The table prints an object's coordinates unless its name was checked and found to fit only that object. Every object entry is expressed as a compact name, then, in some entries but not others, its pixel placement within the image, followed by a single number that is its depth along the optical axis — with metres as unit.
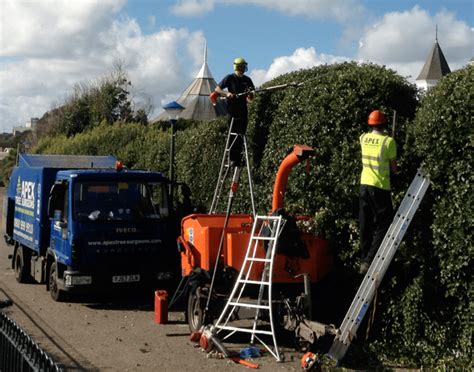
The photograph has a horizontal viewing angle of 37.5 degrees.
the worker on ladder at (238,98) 11.28
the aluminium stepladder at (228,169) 10.88
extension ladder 8.22
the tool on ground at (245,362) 8.42
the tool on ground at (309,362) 8.02
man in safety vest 8.41
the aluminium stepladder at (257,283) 8.80
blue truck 12.20
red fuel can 11.04
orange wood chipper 9.03
